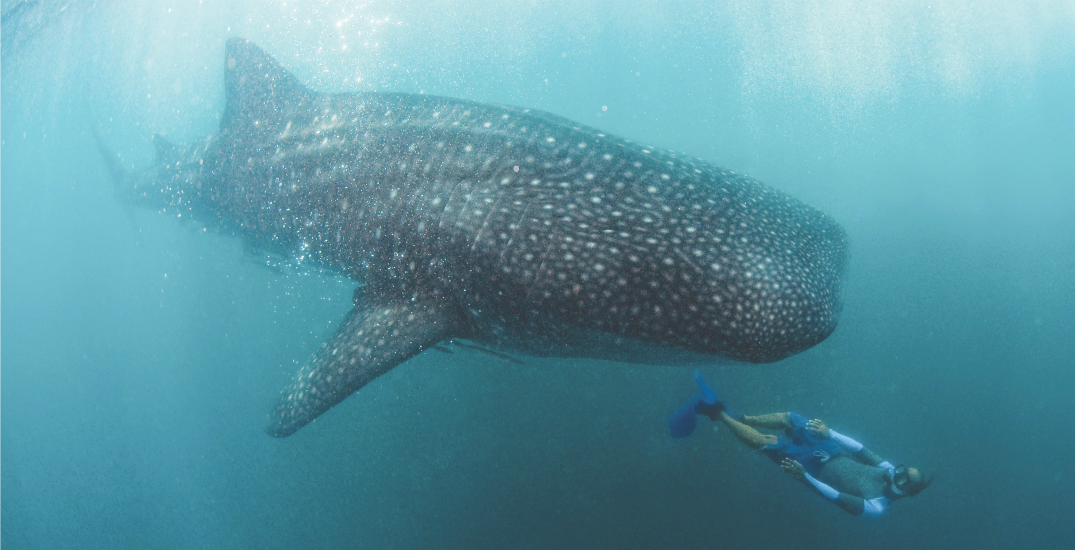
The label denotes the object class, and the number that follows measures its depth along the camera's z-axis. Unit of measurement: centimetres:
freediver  534
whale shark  260
